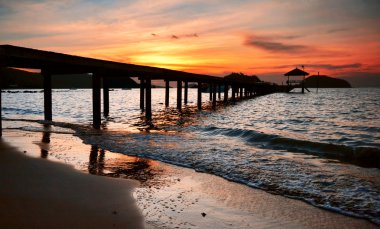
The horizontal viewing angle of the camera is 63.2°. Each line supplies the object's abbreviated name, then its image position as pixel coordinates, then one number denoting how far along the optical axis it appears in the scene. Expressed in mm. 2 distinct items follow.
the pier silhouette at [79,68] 9711
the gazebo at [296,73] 63984
